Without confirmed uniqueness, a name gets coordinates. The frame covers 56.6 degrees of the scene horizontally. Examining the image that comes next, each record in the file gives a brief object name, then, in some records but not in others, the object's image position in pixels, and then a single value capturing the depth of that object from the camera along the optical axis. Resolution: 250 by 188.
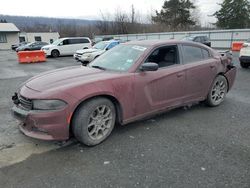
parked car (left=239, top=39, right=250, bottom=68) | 9.61
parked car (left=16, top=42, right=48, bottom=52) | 27.36
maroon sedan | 3.20
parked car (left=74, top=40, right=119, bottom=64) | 13.66
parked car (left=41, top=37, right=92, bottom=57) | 20.35
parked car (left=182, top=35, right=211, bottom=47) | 19.55
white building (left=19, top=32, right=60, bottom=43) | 49.31
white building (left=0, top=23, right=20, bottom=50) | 42.44
